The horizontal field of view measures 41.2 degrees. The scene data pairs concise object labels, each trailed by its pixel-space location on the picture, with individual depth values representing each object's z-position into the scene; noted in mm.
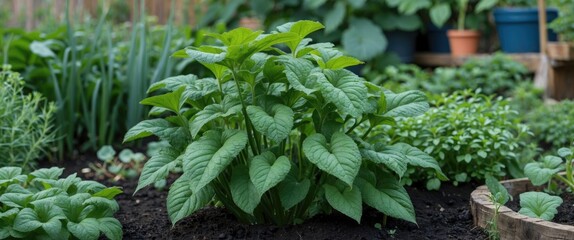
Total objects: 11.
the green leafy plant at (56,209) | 2484
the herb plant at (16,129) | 3428
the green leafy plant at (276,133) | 2428
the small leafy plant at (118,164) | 3904
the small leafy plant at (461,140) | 3168
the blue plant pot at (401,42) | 7297
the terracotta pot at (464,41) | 6801
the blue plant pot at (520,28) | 6340
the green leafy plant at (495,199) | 2672
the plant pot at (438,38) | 7352
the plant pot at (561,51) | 5145
